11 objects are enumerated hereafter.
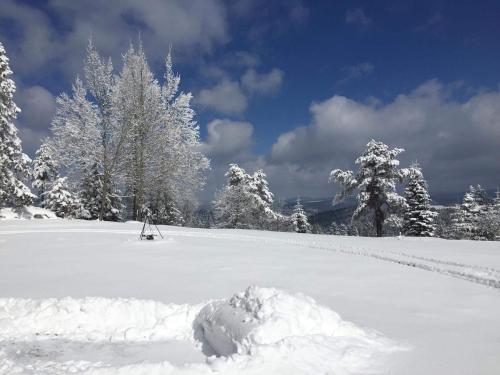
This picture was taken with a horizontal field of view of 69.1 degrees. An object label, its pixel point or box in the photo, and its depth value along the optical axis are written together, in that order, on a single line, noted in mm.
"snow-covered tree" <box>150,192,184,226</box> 36906
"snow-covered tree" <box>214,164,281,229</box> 39531
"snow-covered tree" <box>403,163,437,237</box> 32062
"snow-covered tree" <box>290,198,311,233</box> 50234
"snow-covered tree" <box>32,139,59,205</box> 32881
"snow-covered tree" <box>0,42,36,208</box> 20625
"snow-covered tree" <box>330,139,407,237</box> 26438
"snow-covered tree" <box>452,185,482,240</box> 37469
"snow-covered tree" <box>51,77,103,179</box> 20781
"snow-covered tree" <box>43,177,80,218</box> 31078
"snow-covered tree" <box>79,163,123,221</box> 32500
